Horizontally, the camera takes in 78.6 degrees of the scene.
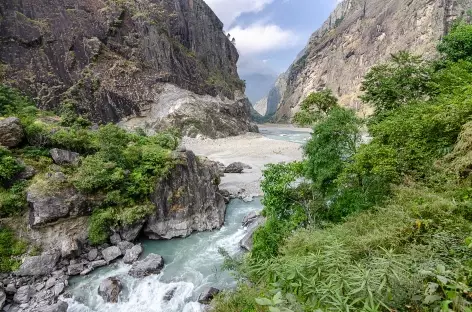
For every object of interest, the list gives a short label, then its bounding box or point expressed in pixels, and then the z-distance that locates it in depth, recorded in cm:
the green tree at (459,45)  1504
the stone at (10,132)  1645
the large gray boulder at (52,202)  1489
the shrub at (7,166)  1504
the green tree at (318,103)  1733
